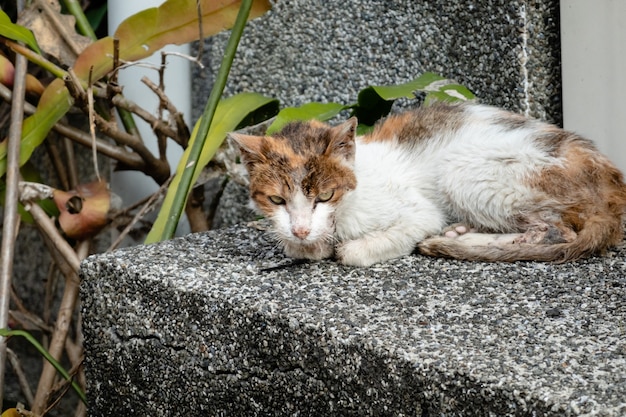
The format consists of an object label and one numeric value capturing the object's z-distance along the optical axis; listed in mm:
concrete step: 3383
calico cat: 4633
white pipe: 7164
